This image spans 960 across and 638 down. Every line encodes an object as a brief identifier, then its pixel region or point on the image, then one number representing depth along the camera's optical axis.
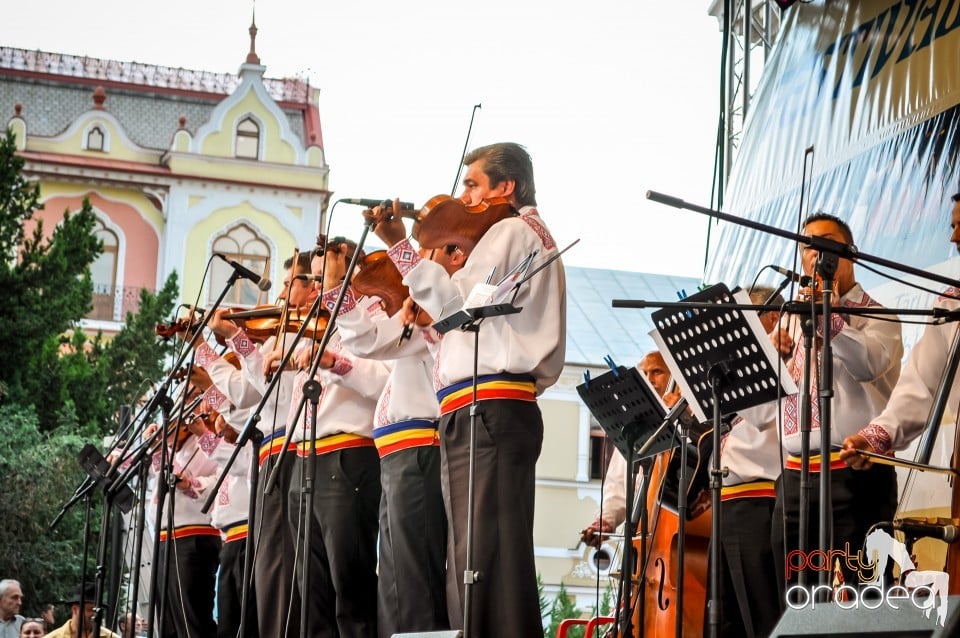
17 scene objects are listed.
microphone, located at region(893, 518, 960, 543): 3.83
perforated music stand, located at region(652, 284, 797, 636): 4.38
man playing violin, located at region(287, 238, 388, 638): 5.47
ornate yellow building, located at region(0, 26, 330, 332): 22.17
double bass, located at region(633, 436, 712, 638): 5.79
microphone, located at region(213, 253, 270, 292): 5.92
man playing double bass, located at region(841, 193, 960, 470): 4.63
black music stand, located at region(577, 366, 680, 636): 5.29
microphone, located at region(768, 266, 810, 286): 4.52
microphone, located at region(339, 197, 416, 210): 4.60
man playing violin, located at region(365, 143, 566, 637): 4.44
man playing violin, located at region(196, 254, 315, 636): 5.75
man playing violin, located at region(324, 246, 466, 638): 5.02
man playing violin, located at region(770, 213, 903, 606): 4.81
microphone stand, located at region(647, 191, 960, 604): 3.80
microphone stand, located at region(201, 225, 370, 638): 4.75
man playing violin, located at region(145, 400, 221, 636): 7.84
